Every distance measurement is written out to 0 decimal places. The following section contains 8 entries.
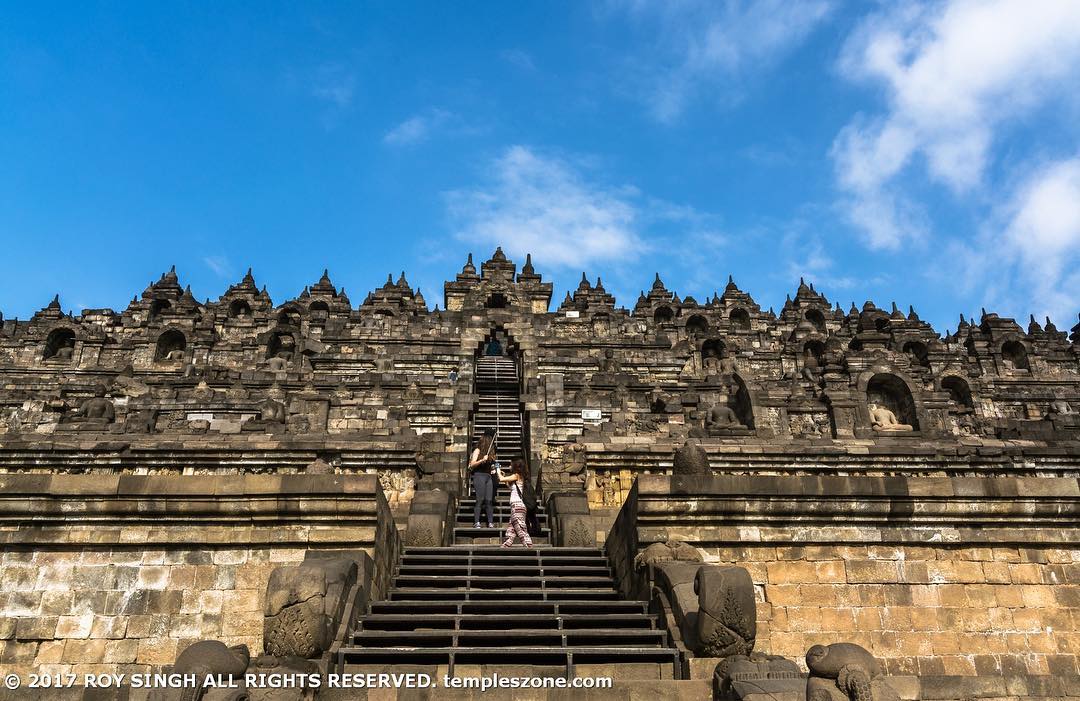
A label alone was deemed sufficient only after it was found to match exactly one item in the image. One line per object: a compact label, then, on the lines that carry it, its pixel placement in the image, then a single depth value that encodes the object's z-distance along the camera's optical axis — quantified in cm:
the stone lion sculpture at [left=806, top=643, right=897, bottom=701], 604
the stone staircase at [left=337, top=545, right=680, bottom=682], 738
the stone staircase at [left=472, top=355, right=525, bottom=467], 2114
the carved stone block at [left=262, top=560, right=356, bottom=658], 688
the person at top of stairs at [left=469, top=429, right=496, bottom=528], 1269
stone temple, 717
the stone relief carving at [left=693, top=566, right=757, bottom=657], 711
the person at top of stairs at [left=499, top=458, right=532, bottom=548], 1125
